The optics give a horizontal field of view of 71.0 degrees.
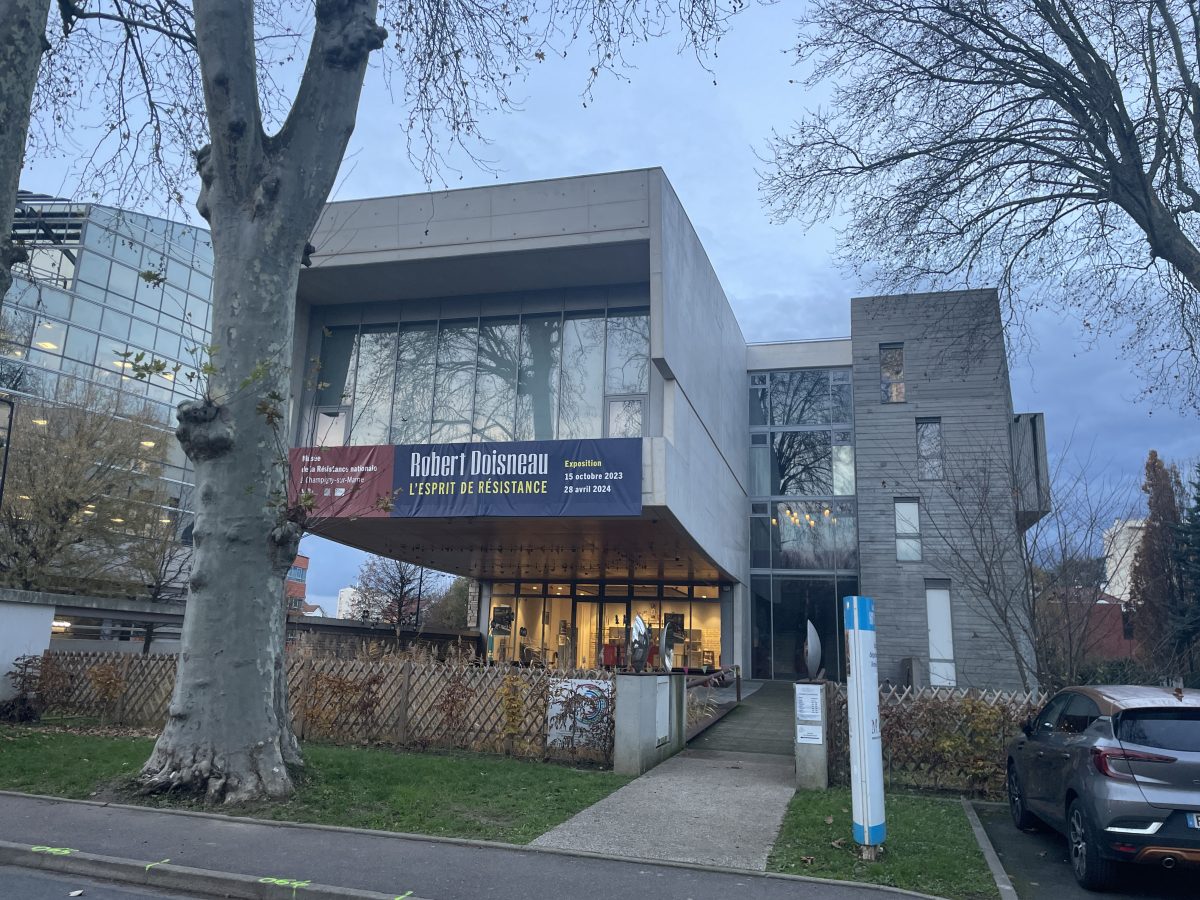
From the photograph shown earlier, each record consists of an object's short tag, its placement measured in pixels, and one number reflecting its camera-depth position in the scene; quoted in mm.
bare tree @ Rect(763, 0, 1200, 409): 11500
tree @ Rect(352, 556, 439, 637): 48375
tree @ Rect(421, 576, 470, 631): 58188
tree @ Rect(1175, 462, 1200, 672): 30739
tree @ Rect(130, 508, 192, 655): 27109
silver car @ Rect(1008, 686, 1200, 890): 6195
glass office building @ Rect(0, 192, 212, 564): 30125
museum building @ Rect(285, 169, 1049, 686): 19000
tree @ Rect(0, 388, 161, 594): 24203
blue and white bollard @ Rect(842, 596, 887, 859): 6996
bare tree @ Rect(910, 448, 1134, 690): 13562
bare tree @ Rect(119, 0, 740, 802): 8453
